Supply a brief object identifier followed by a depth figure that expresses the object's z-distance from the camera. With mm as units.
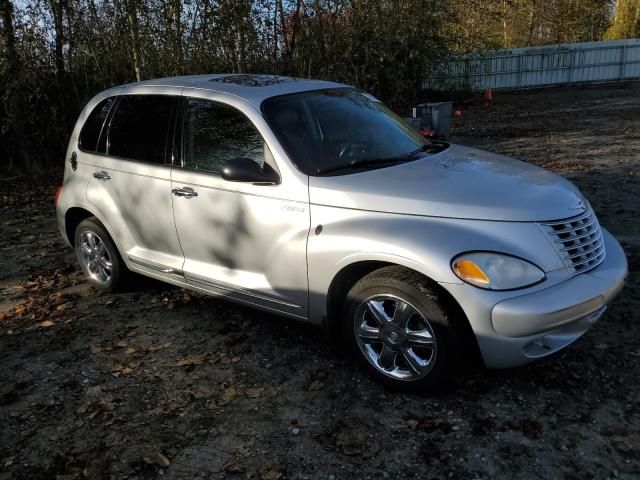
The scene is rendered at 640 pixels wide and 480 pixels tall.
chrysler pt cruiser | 3088
